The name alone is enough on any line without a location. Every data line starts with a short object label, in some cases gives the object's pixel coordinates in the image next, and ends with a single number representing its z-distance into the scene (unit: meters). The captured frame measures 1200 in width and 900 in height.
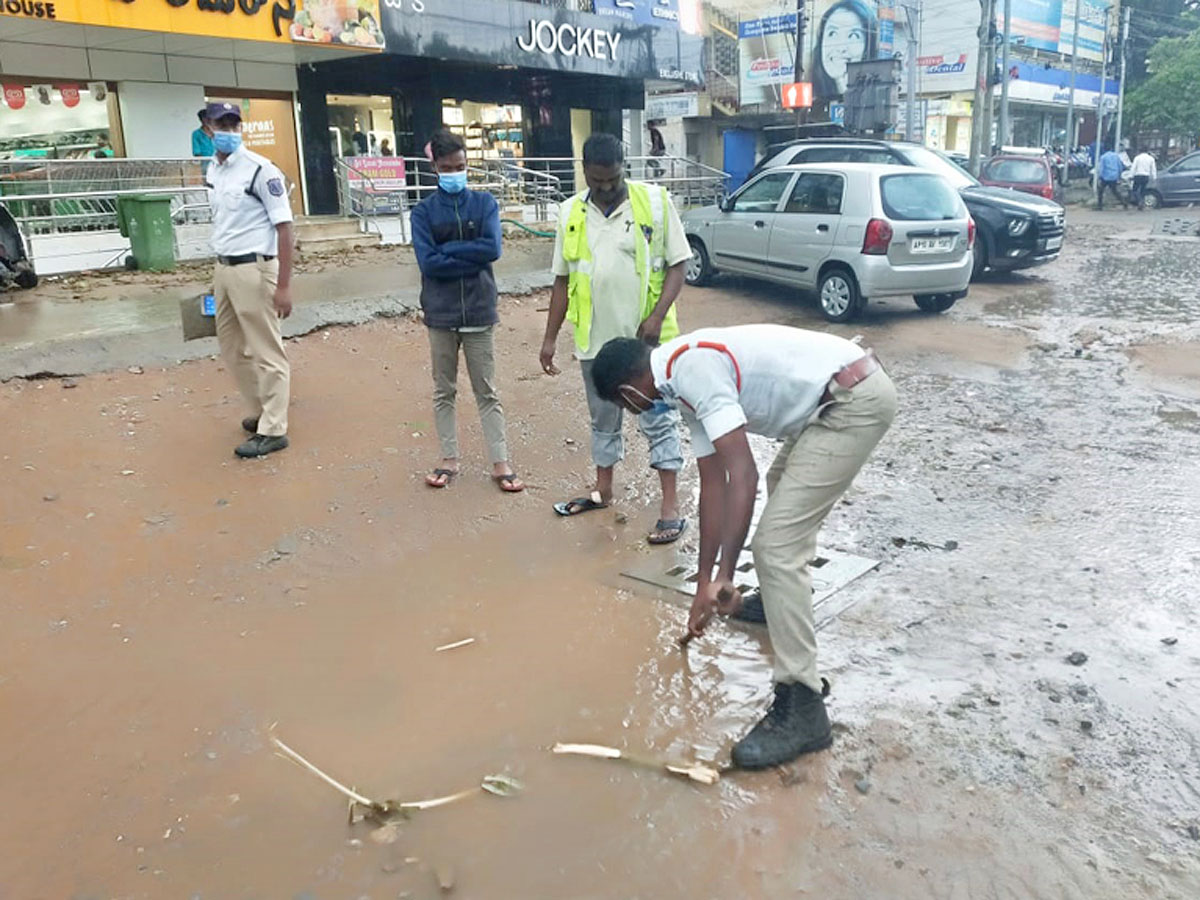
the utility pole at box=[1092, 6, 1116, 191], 27.80
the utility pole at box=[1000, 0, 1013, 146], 28.35
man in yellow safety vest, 4.51
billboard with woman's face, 32.41
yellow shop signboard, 12.20
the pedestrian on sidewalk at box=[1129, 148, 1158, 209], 26.20
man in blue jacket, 4.88
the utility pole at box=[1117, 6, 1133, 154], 37.36
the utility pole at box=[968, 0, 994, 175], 24.22
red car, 18.59
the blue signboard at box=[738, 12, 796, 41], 32.03
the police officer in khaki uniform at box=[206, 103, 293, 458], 5.24
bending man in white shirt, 2.90
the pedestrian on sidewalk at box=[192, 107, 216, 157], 12.99
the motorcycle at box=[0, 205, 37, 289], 9.09
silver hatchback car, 9.78
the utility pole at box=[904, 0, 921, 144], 23.84
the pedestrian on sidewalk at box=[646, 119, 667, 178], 23.48
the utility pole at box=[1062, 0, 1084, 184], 35.92
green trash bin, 10.66
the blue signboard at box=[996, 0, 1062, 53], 38.47
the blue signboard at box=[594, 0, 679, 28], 20.80
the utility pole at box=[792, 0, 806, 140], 28.20
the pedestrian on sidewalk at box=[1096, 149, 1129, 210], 27.11
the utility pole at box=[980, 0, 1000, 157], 24.98
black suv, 12.34
